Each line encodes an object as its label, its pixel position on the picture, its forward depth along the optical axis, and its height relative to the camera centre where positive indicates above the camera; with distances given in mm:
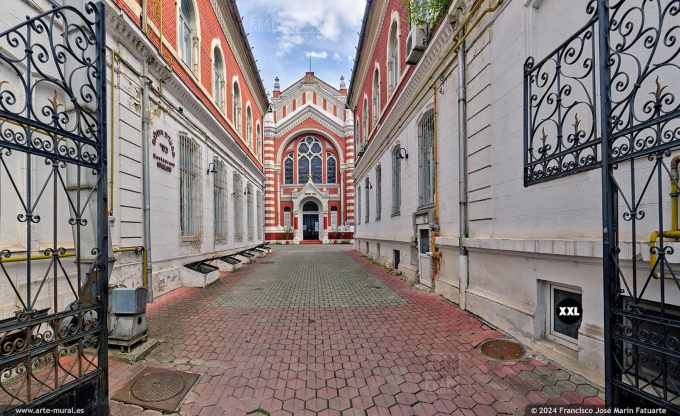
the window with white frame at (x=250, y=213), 16636 -25
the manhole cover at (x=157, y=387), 2981 -1848
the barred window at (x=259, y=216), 19734 -238
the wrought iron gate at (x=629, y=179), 2102 +292
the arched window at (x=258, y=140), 20638 +5318
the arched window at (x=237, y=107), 14570 +5345
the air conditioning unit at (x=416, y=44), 7613 +4384
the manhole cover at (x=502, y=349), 3748 -1838
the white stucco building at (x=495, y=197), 3406 +232
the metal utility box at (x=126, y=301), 3971 -1191
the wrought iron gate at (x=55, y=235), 2115 -287
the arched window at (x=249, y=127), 17469 +5261
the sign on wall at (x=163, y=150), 6957 +1561
